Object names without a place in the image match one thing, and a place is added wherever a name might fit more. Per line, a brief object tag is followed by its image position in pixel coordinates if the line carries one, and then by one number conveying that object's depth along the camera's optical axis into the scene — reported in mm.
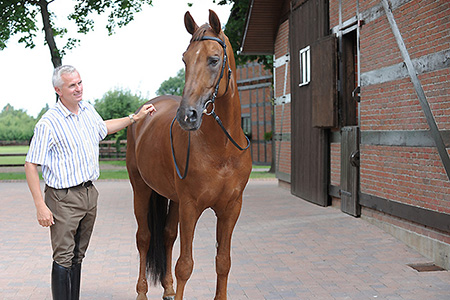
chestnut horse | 3527
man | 3580
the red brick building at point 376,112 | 6512
